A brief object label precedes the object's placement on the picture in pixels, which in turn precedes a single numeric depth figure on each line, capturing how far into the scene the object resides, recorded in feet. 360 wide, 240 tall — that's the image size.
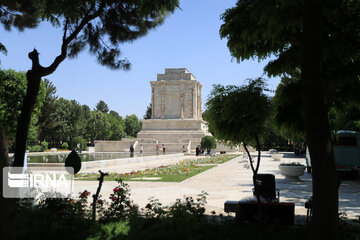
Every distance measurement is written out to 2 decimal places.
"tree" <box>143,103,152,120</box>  338.54
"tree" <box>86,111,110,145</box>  244.01
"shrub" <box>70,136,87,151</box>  161.89
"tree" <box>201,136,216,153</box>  130.52
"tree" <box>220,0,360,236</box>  12.26
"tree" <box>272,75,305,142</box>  21.25
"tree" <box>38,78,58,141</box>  186.39
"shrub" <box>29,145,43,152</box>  154.71
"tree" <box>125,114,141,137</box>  352.08
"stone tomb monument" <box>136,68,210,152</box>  190.70
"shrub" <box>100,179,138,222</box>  19.33
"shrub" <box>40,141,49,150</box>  175.63
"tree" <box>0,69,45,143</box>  77.64
